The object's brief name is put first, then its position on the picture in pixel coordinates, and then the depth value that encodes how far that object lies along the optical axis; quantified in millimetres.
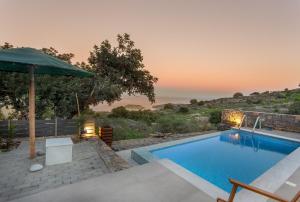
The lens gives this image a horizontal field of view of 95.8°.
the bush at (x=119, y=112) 9179
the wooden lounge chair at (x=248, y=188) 1322
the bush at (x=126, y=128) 6581
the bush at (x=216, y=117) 8819
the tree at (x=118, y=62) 7253
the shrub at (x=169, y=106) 18078
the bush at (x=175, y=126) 7590
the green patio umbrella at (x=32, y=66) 2863
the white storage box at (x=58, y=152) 3148
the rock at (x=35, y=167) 2899
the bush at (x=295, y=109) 8823
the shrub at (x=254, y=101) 18050
